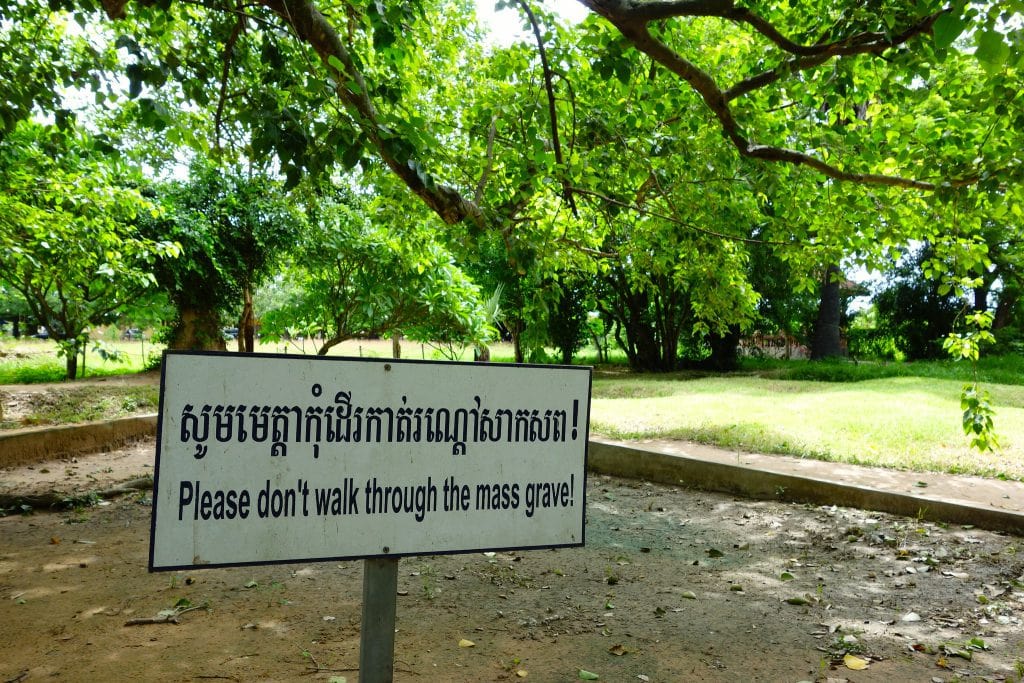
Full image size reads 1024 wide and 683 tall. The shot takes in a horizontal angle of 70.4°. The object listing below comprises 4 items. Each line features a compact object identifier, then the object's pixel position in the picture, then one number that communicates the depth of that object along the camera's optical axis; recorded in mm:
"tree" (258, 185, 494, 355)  13789
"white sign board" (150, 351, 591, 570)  1613
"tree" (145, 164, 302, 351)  12391
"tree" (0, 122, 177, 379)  7352
